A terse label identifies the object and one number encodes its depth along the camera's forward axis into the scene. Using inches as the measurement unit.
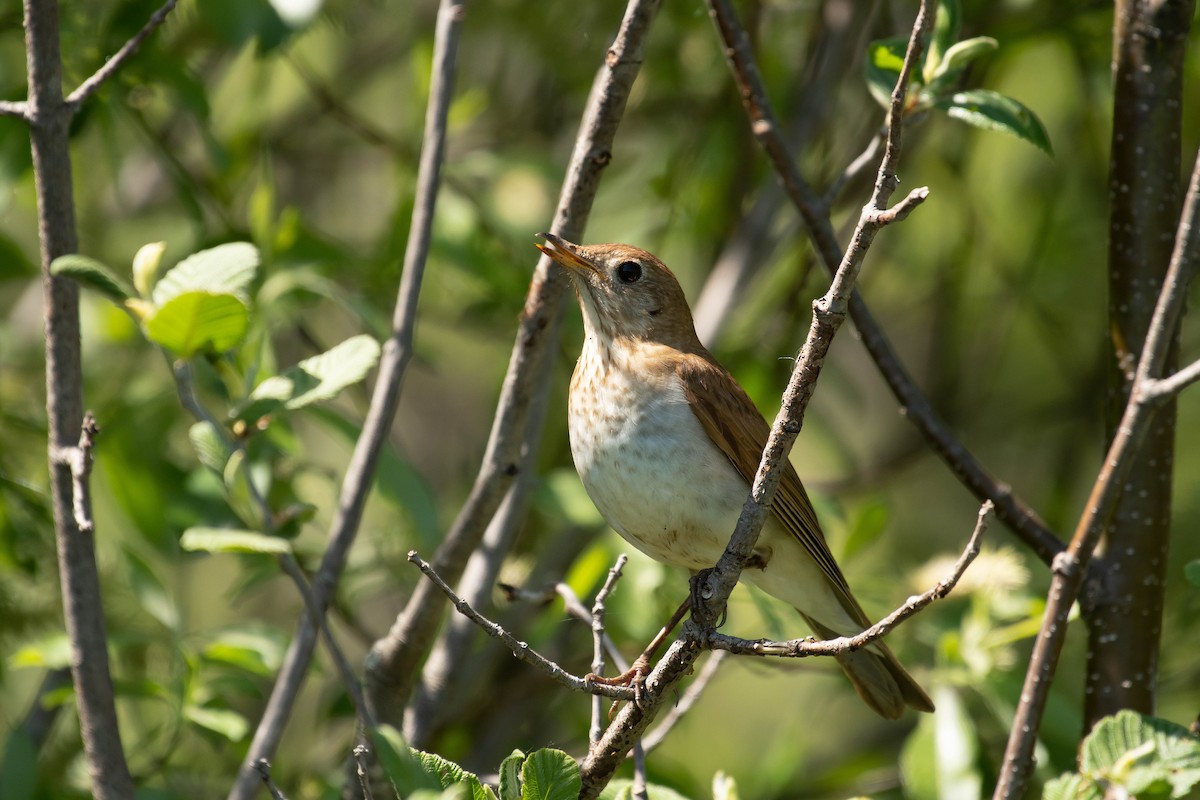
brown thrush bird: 256.1
